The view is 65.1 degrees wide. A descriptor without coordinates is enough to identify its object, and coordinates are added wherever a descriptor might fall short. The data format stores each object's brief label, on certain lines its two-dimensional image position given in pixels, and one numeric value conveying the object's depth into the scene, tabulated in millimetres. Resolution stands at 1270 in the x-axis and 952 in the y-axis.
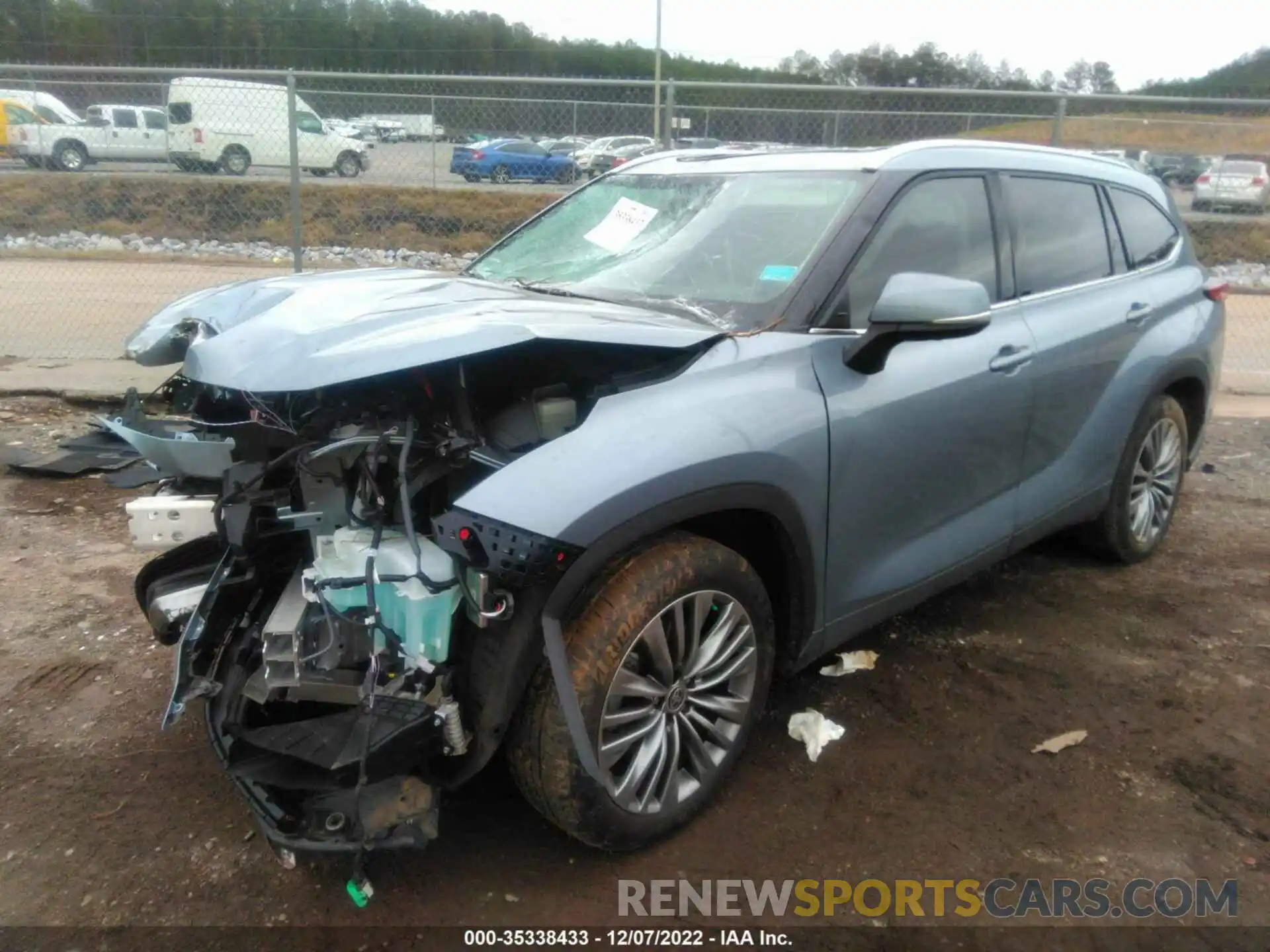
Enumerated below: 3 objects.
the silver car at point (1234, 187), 10883
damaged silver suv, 2287
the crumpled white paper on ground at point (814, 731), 3143
